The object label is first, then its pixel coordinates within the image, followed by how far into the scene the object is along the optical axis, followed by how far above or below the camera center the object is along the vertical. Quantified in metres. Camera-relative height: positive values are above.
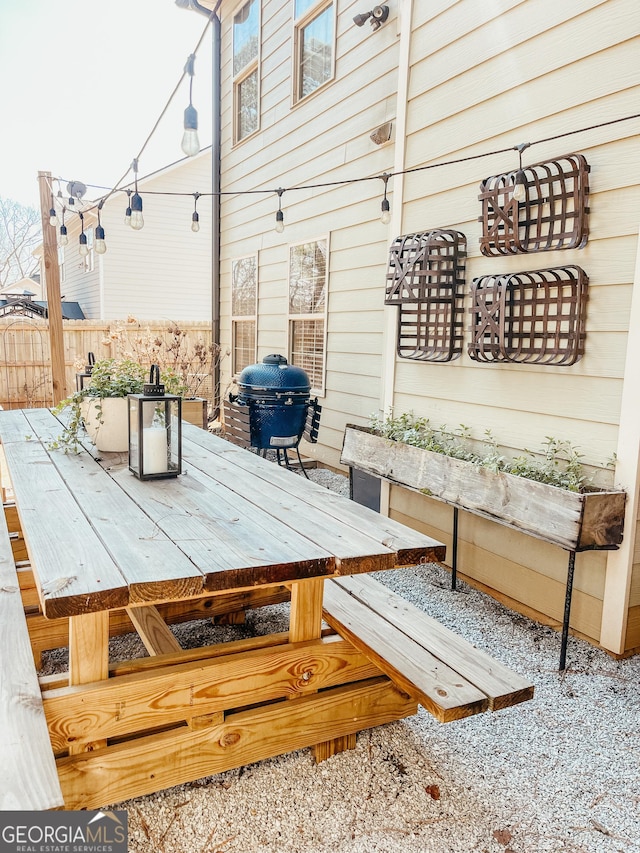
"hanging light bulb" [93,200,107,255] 4.61 +0.59
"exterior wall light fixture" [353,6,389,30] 4.16 +2.11
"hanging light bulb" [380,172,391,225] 3.81 +0.72
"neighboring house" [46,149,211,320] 11.80 +1.30
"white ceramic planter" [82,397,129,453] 2.46 -0.40
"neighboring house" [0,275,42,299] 21.31 +1.18
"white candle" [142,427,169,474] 2.11 -0.43
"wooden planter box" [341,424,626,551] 2.33 -0.70
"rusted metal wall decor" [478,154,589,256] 2.49 +0.53
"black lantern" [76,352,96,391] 3.31 -0.29
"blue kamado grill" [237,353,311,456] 4.55 -0.53
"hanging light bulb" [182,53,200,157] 2.69 +0.84
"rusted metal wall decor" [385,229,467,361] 3.23 +0.22
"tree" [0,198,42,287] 22.95 +3.02
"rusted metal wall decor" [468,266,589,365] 2.53 +0.08
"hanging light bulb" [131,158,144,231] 3.91 +0.69
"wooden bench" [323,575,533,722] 1.53 -0.89
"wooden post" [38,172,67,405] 5.73 +0.26
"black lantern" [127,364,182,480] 2.03 -0.37
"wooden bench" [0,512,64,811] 1.02 -0.78
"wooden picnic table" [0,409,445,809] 1.39 -0.82
